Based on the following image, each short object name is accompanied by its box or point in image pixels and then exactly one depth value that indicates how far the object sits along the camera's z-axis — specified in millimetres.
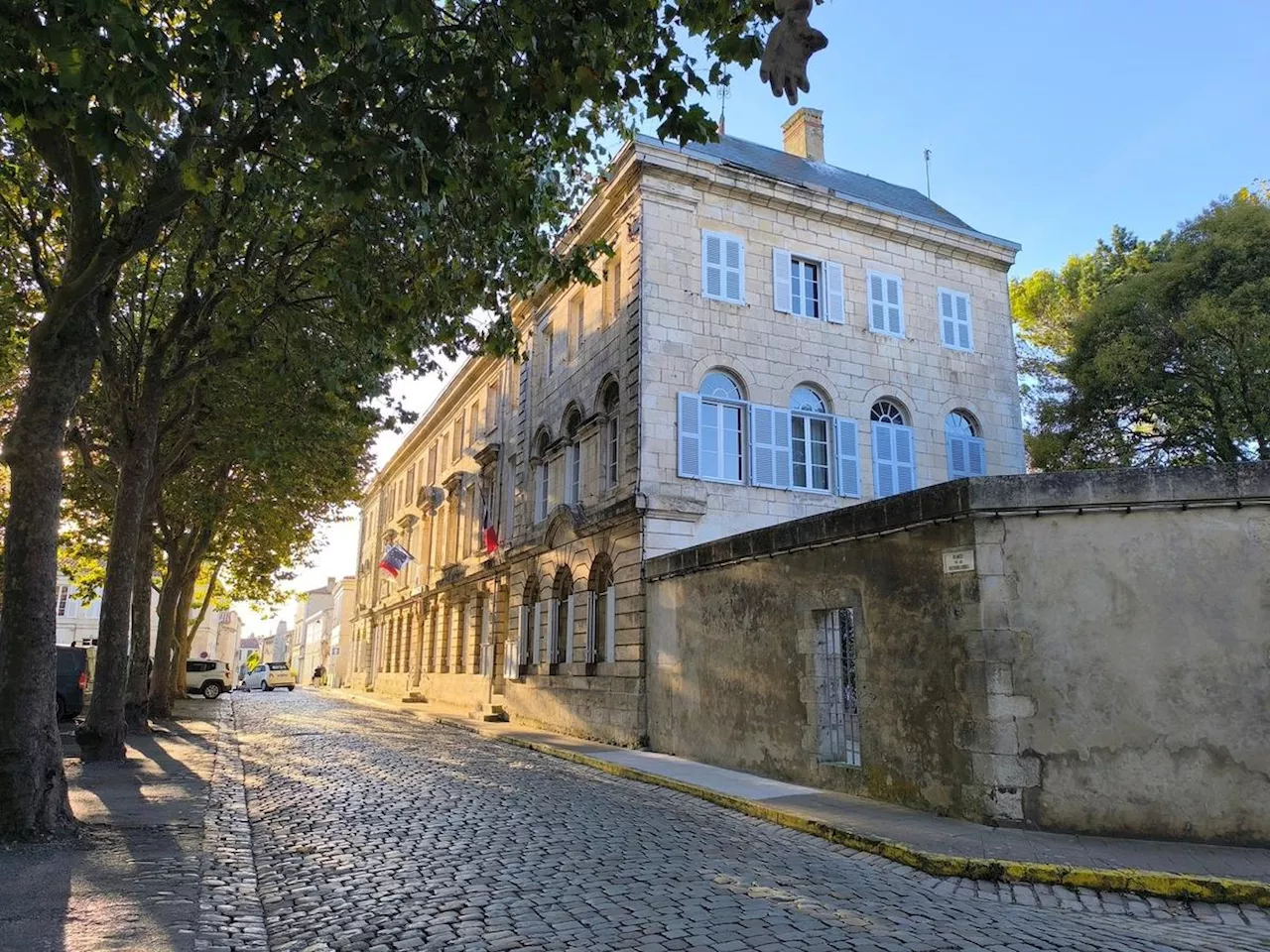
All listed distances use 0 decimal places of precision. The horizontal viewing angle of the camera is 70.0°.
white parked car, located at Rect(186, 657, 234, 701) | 37531
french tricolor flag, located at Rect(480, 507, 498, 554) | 25031
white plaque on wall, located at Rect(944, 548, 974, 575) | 8727
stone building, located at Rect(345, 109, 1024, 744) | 17266
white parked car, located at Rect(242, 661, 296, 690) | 53812
